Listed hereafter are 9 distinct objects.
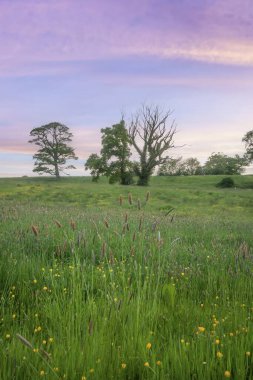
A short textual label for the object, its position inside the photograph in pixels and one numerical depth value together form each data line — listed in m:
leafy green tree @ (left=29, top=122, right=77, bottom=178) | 69.69
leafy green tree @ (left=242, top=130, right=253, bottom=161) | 75.31
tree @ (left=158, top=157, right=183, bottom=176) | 91.50
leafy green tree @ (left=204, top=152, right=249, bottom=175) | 97.69
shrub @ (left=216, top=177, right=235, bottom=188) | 55.66
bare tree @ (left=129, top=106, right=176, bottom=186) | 58.94
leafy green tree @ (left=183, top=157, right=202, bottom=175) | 108.04
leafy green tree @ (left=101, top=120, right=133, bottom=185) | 57.78
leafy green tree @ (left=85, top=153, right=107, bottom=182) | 57.75
